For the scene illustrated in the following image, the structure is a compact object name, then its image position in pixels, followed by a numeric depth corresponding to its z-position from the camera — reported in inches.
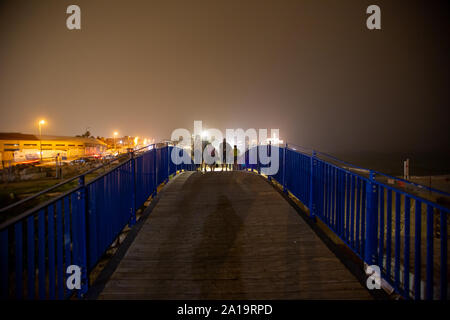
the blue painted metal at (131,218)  104.4
